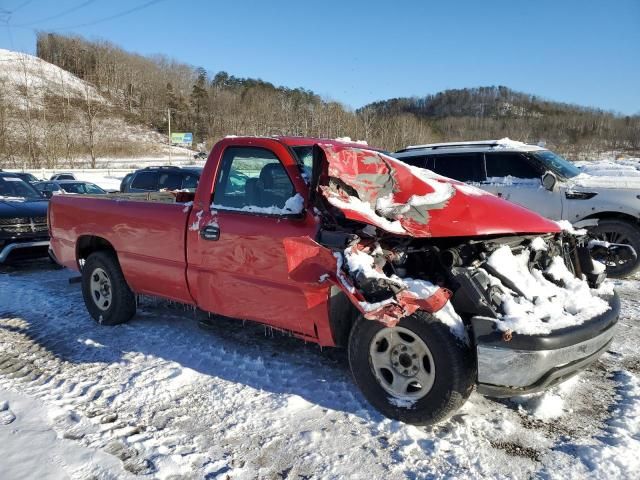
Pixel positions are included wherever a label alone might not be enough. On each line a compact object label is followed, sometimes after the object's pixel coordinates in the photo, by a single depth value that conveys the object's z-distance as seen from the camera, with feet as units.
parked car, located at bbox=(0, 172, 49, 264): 25.63
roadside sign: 289.17
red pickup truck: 9.89
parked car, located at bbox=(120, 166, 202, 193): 39.11
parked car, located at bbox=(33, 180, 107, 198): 57.72
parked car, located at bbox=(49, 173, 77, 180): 92.51
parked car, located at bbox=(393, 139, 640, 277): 23.50
